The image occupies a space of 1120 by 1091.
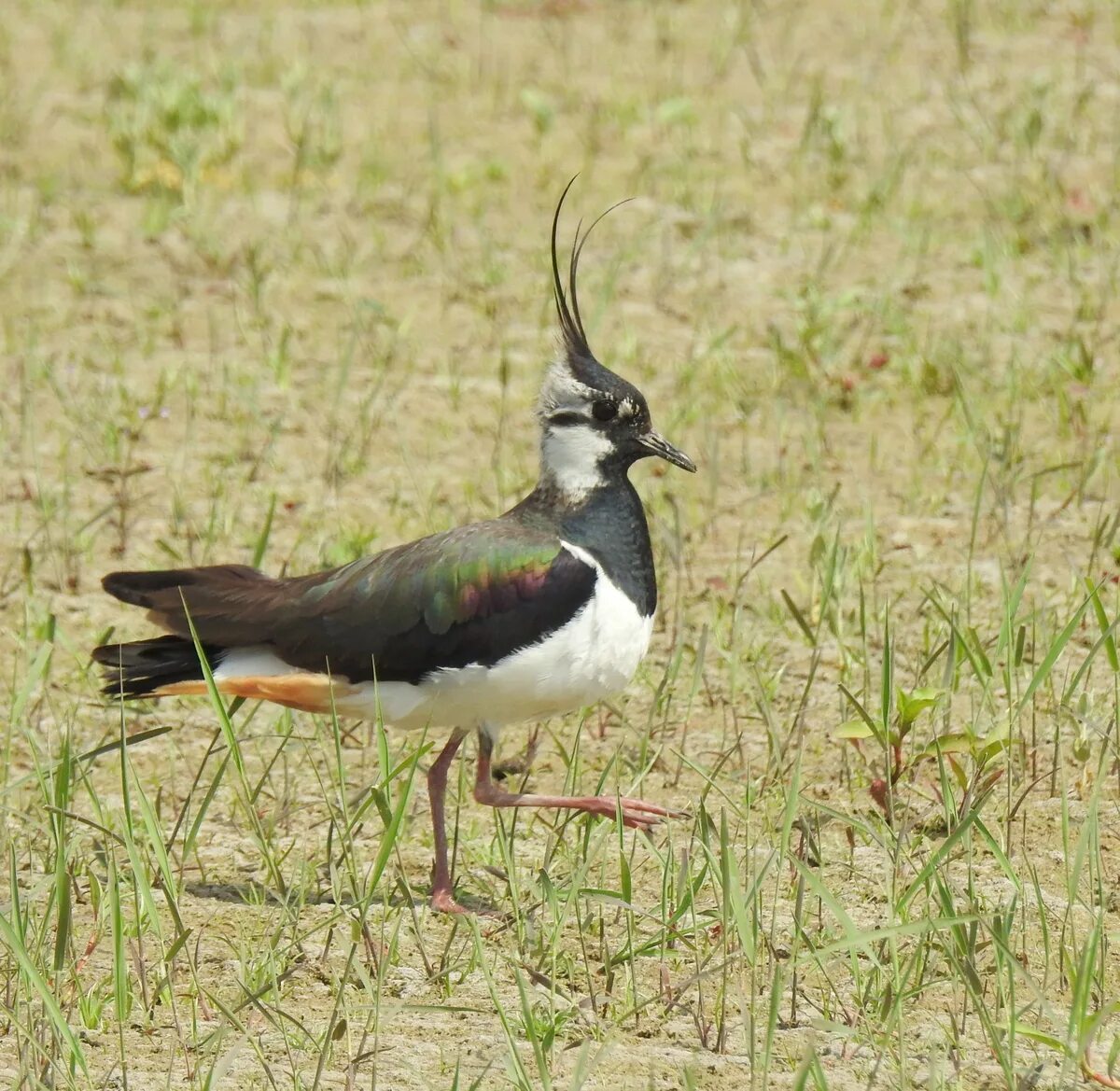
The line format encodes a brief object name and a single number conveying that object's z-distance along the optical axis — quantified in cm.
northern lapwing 994
